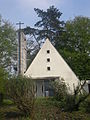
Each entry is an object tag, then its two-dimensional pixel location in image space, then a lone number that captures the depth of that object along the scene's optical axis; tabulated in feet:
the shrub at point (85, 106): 50.93
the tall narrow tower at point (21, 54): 91.86
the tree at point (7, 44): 148.87
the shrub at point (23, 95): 42.73
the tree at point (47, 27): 180.76
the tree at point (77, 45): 151.94
